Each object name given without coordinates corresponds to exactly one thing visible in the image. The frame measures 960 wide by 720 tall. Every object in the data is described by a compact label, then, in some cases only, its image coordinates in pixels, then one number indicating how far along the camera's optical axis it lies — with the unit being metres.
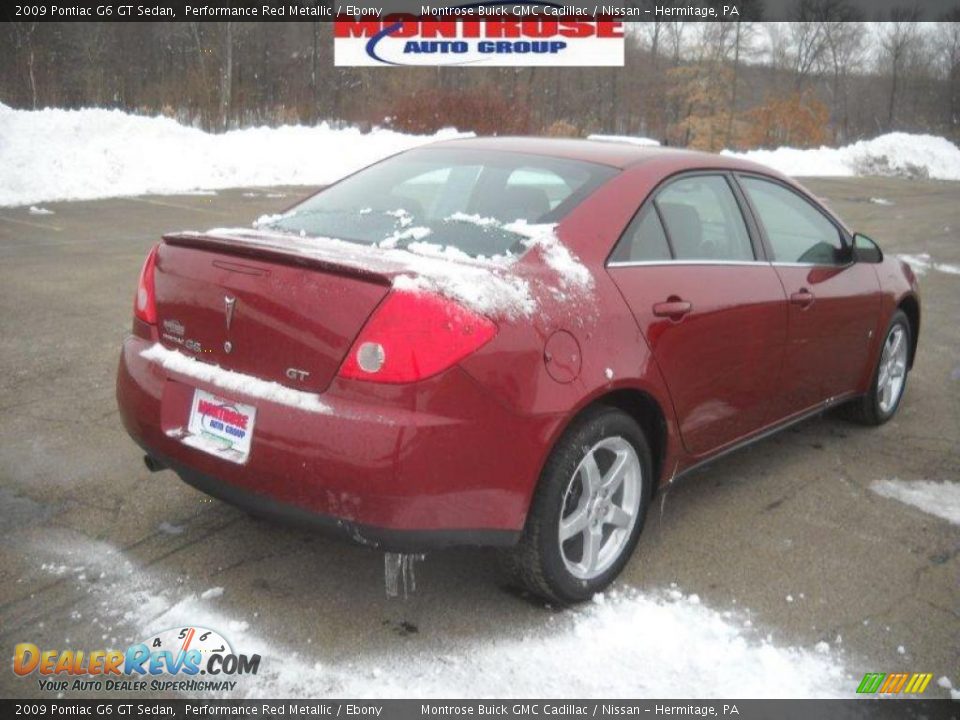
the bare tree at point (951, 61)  61.91
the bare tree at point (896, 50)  66.31
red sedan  2.42
